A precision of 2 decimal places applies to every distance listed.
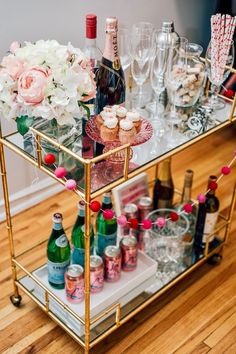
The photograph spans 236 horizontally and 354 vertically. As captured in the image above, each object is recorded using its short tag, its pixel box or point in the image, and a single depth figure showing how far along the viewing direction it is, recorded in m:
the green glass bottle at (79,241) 1.66
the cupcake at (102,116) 1.39
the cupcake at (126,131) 1.36
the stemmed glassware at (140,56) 1.59
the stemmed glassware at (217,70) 1.59
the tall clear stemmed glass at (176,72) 1.57
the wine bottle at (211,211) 1.90
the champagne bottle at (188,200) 1.97
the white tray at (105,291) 1.61
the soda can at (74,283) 1.57
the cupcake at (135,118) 1.39
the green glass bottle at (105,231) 1.72
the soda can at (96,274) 1.60
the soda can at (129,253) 1.71
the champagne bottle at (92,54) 1.50
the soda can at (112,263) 1.65
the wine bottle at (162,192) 2.03
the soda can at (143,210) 1.93
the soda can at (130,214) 1.89
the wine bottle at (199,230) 1.91
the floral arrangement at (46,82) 1.26
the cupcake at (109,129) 1.36
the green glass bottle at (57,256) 1.64
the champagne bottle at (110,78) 1.52
